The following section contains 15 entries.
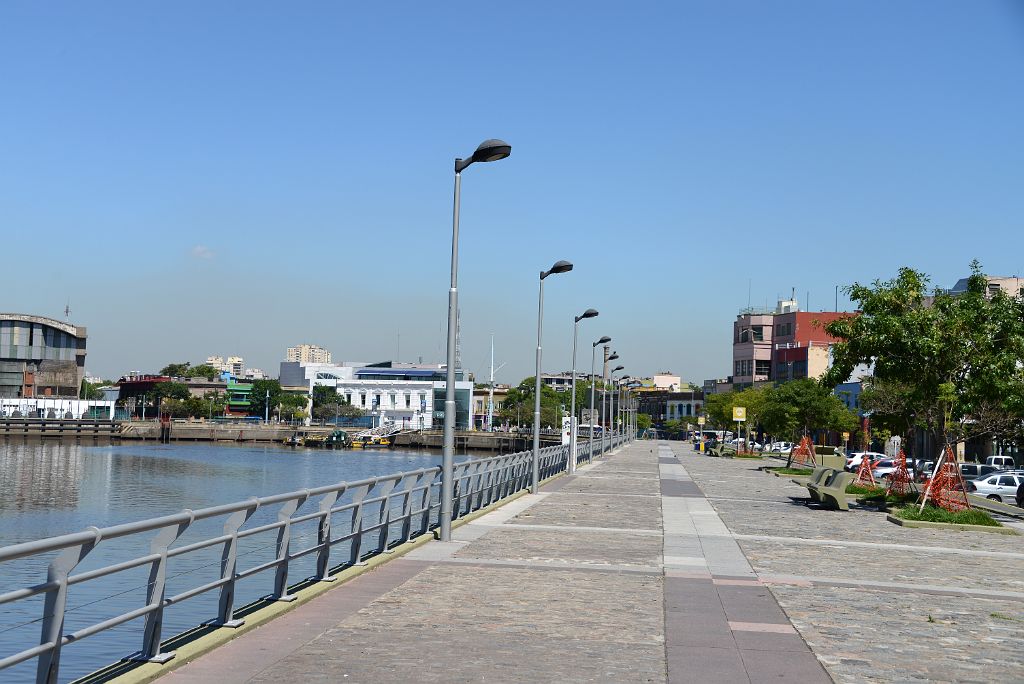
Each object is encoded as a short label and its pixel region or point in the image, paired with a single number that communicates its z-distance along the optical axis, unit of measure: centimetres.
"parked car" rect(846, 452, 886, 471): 6366
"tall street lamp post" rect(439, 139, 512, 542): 1910
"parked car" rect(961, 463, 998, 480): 5407
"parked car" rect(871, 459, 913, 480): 5809
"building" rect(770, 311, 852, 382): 13538
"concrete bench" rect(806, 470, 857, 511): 3106
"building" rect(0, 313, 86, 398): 16012
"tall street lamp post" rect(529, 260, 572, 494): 3334
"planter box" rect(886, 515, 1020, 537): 2525
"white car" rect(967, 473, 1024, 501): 4581
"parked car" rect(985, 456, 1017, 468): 6681
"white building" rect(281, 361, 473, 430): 19112
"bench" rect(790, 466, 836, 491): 3469
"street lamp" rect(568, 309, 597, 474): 4796
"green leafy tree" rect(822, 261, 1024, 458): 2795
